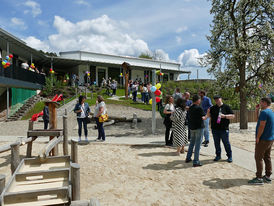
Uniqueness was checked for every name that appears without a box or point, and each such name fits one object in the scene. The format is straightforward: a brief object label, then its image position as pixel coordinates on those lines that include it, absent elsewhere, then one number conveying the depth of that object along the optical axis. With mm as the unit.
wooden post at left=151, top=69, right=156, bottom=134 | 9422
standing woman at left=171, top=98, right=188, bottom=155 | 6262
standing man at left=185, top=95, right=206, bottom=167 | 5363
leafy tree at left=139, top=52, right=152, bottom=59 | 64975
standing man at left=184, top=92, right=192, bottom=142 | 7641
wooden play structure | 2924
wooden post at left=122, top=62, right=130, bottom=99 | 20247
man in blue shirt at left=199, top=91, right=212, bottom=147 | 7279
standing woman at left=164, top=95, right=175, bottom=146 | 7041
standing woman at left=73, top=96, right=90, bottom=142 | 7539
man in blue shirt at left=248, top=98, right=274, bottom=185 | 4191
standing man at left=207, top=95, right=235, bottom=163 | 5500
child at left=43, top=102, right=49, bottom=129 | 9117
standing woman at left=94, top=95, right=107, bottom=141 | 7684
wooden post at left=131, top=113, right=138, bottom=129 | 11098
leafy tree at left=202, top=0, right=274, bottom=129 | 10812
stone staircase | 15516
